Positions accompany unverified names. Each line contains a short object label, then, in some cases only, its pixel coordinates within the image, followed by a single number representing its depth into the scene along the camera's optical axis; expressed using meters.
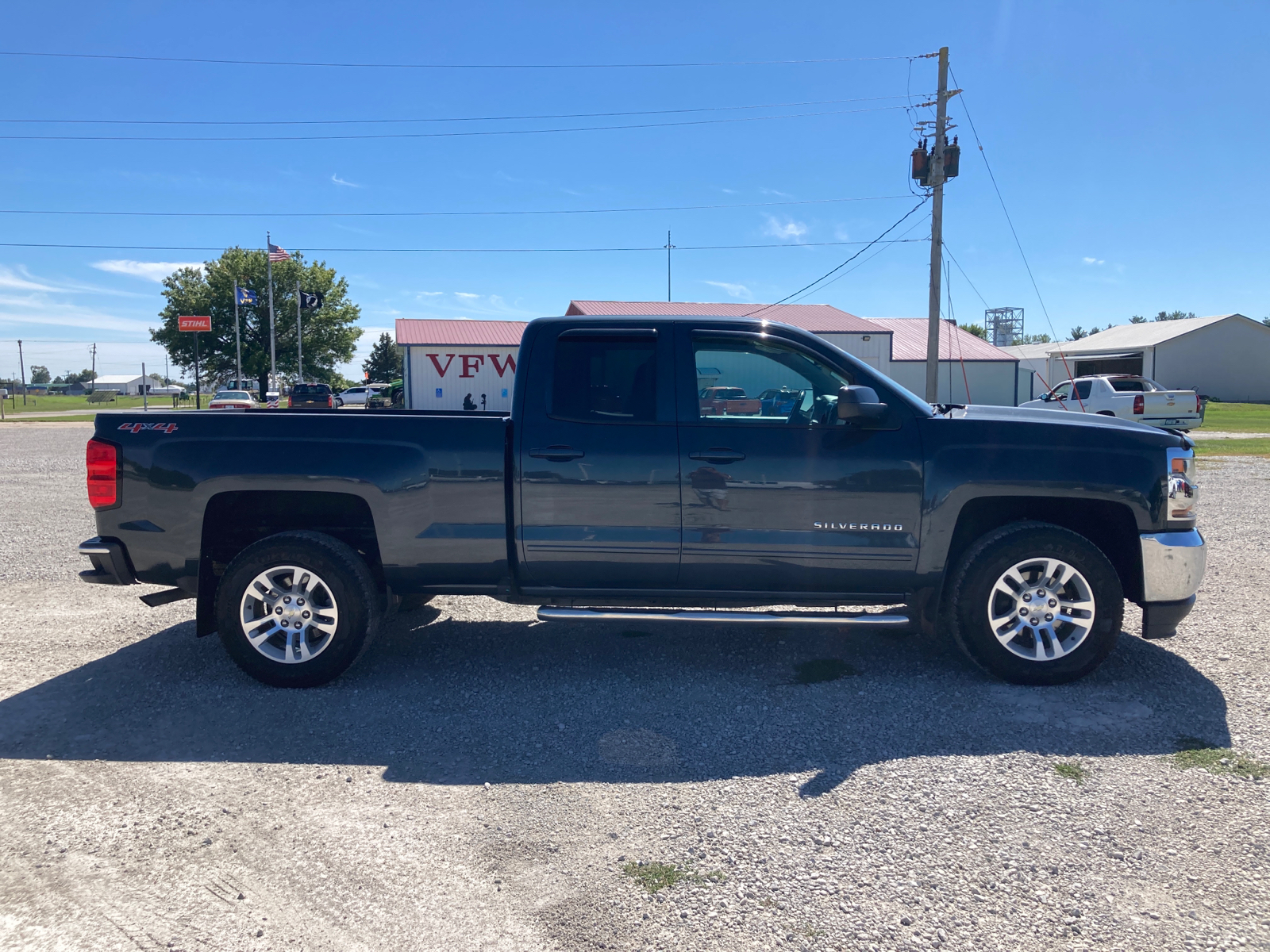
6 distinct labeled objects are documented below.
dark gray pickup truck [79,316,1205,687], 4.52
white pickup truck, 25.02
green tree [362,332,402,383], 99.06
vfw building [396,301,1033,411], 38.81
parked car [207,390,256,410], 38.78
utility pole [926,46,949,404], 20.19
